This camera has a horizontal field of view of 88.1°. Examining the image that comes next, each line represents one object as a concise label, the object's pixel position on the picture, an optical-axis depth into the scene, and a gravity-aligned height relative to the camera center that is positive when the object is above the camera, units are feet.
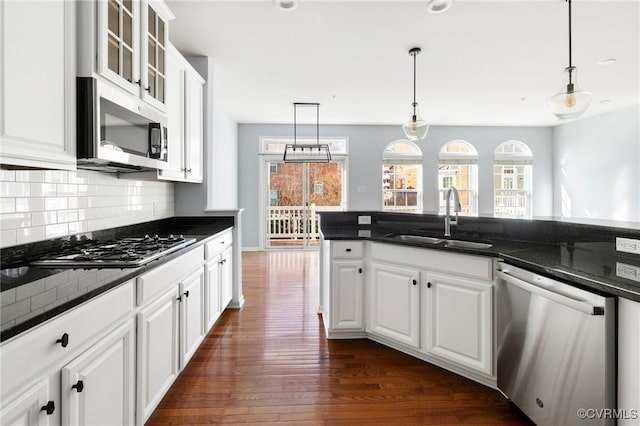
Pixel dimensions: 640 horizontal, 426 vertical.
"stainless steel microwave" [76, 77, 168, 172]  5.05 +1.43
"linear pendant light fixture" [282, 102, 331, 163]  17.44 +3.98
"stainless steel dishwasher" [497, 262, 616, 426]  4.30 -2.09
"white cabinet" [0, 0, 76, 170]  3.88 +1.64
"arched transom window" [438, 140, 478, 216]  24.97 +3.03
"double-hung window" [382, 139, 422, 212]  24.75 +2.53
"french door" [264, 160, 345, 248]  24.16 +0.83
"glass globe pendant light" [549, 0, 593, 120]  7.72 +2.62
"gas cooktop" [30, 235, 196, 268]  5.04 -0.76
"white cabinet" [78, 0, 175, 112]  5.08 +2.99
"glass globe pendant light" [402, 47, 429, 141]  11.50 +2.95
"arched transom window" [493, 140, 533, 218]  25.27 +2.51
